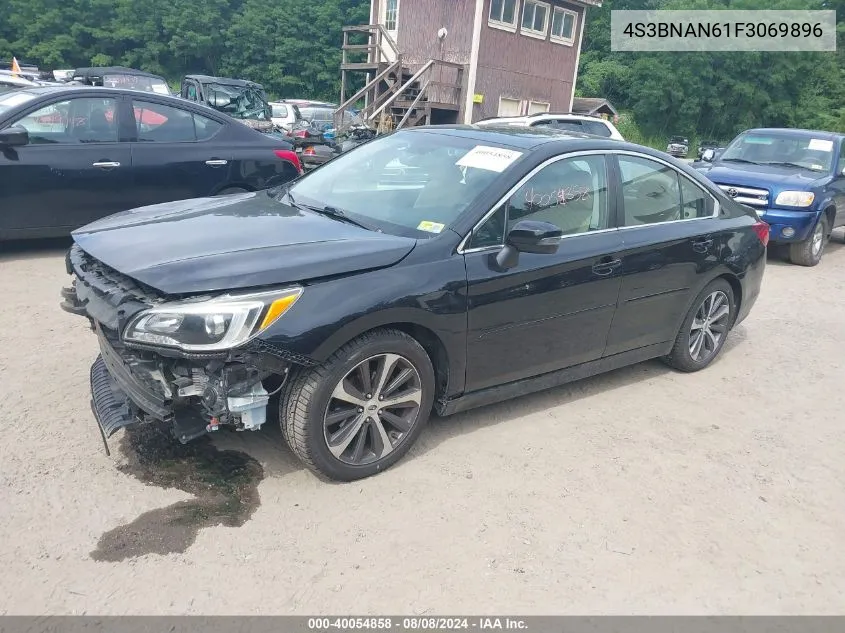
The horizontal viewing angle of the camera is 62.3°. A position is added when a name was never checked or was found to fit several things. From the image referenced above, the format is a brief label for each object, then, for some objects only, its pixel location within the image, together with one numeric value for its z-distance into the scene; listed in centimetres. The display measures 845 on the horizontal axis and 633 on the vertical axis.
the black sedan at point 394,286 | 302
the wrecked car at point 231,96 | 1759
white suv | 1111
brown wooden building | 2497
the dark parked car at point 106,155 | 640
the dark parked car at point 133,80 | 1814
